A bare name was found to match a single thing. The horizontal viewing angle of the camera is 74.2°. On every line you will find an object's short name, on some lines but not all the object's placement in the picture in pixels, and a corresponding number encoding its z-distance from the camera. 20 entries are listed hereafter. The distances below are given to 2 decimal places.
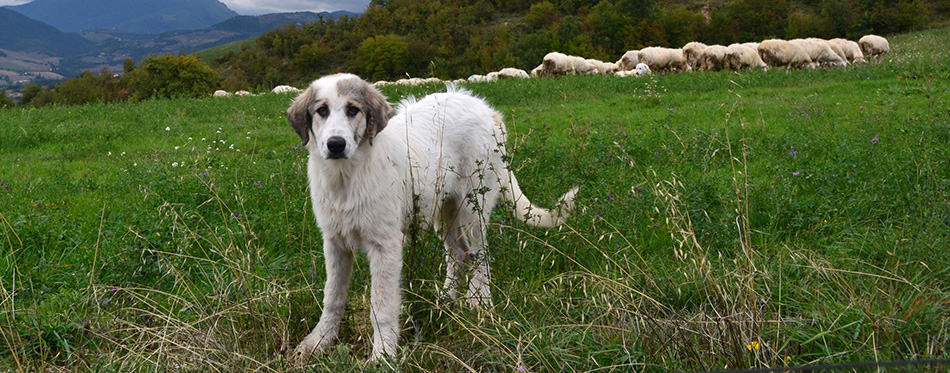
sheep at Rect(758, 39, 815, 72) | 22.88
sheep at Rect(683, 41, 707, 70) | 25.31
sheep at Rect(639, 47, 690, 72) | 27.25
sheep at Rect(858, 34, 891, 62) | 30.12
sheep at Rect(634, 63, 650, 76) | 21.68
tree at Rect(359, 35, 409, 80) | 56.47
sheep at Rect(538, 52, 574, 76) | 26.89
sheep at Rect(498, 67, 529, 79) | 26.59
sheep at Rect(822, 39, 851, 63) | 24.56
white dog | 3.17
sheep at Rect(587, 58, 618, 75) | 28.36
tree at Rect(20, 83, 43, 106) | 45.08
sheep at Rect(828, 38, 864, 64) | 25.30
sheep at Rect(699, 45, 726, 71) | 23.78
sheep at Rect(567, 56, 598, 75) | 27.44
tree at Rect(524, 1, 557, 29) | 72.50
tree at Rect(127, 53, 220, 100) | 40.06
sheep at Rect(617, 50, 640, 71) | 27.99
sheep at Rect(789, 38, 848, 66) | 23.53
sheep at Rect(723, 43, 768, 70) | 22.72
